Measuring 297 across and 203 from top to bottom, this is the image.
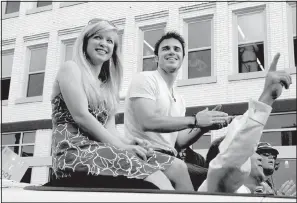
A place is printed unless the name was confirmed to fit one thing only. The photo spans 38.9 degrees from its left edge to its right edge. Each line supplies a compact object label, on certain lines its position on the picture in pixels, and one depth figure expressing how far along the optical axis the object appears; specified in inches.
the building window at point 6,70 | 437.4
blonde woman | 48.4
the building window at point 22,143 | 394.3
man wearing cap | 87.2
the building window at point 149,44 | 372.5
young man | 57.5
